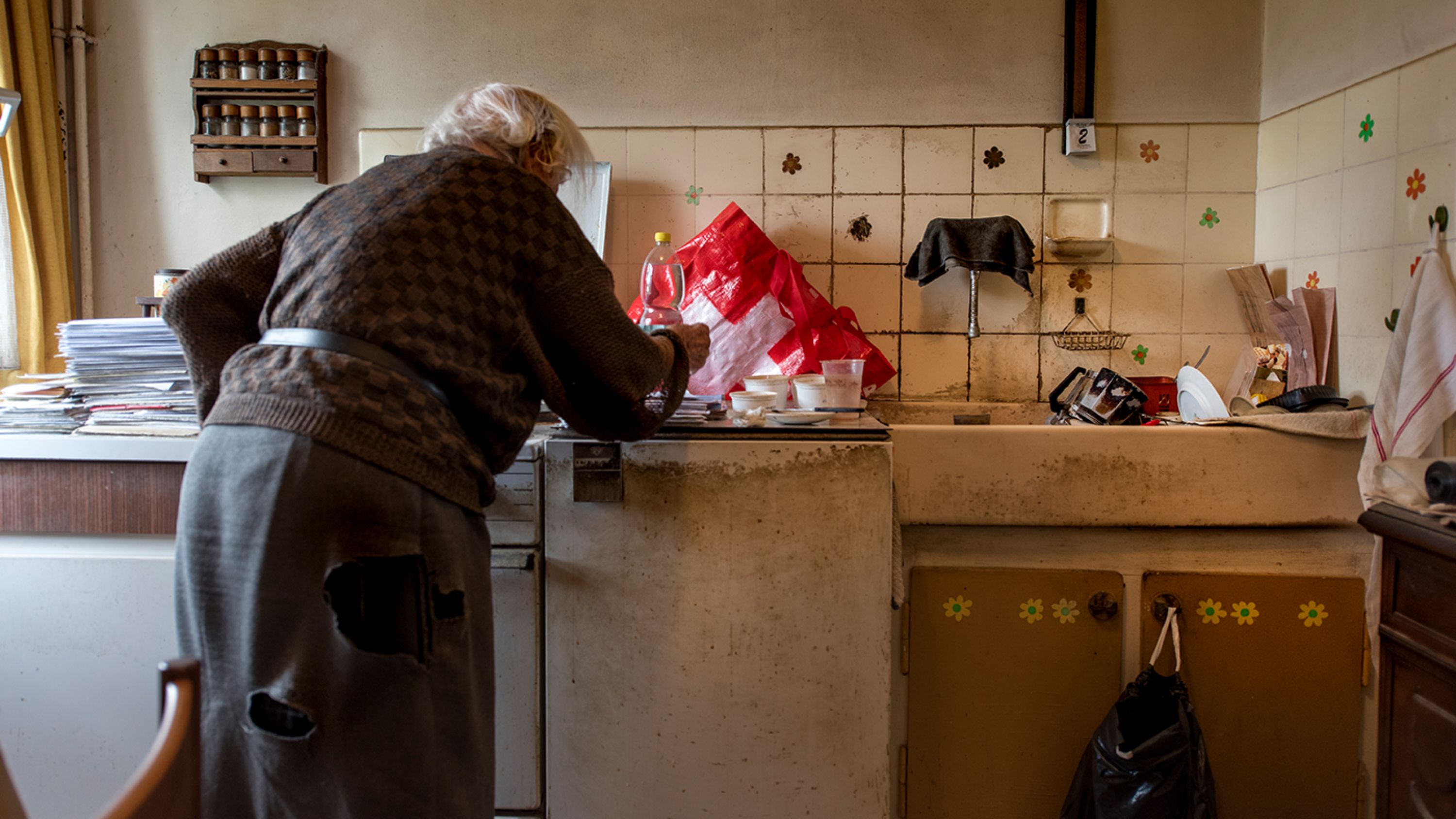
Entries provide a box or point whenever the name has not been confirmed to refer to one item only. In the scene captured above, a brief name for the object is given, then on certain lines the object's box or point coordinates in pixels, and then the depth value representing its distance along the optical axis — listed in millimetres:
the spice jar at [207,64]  2492
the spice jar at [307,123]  2469
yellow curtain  2359
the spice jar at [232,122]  2502
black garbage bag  1637
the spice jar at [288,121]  2477
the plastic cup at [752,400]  1927
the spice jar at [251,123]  2496
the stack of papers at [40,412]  1729
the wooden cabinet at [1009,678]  1806
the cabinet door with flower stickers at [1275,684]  1771
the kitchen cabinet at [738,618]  1605
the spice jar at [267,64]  2471
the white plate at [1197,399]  2055
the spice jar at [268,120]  2490
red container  2271
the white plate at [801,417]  1688
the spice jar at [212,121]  2512
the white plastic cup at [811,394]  1902
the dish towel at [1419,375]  1637
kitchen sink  1789
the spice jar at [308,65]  2469
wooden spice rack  2477
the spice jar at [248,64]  2480
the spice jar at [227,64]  2488
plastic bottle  2264
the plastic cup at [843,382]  1914
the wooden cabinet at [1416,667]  1139
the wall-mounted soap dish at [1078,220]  2426
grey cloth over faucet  2297
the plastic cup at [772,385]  1960
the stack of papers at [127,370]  1765
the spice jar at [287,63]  2469
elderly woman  1040
